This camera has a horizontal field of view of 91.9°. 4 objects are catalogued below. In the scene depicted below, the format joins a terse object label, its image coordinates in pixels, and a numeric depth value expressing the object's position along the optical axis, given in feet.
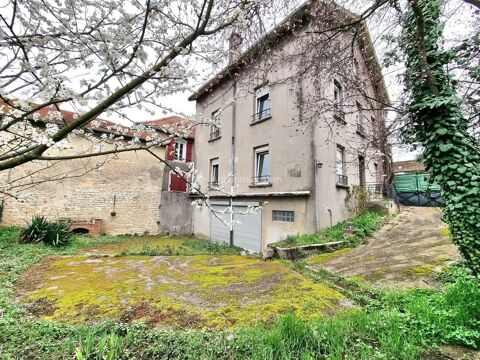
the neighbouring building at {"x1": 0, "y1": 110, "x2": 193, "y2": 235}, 34.81
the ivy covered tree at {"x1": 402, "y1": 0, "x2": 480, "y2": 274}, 10.23
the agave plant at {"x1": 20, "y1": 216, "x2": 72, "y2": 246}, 25.77
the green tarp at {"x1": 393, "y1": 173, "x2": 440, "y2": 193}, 43.21
